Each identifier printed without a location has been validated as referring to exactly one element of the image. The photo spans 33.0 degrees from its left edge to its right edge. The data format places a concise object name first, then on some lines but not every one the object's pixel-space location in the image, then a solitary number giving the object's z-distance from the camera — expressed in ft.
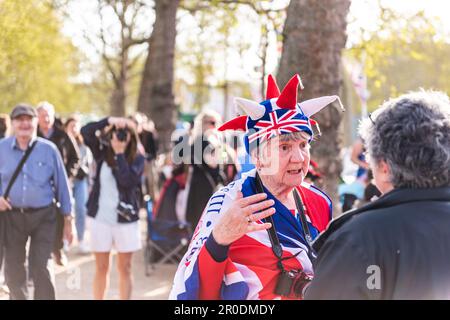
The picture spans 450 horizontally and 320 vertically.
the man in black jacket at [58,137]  30.40
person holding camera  23.80
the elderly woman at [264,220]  10.54
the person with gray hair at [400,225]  7.95
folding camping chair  33.78
